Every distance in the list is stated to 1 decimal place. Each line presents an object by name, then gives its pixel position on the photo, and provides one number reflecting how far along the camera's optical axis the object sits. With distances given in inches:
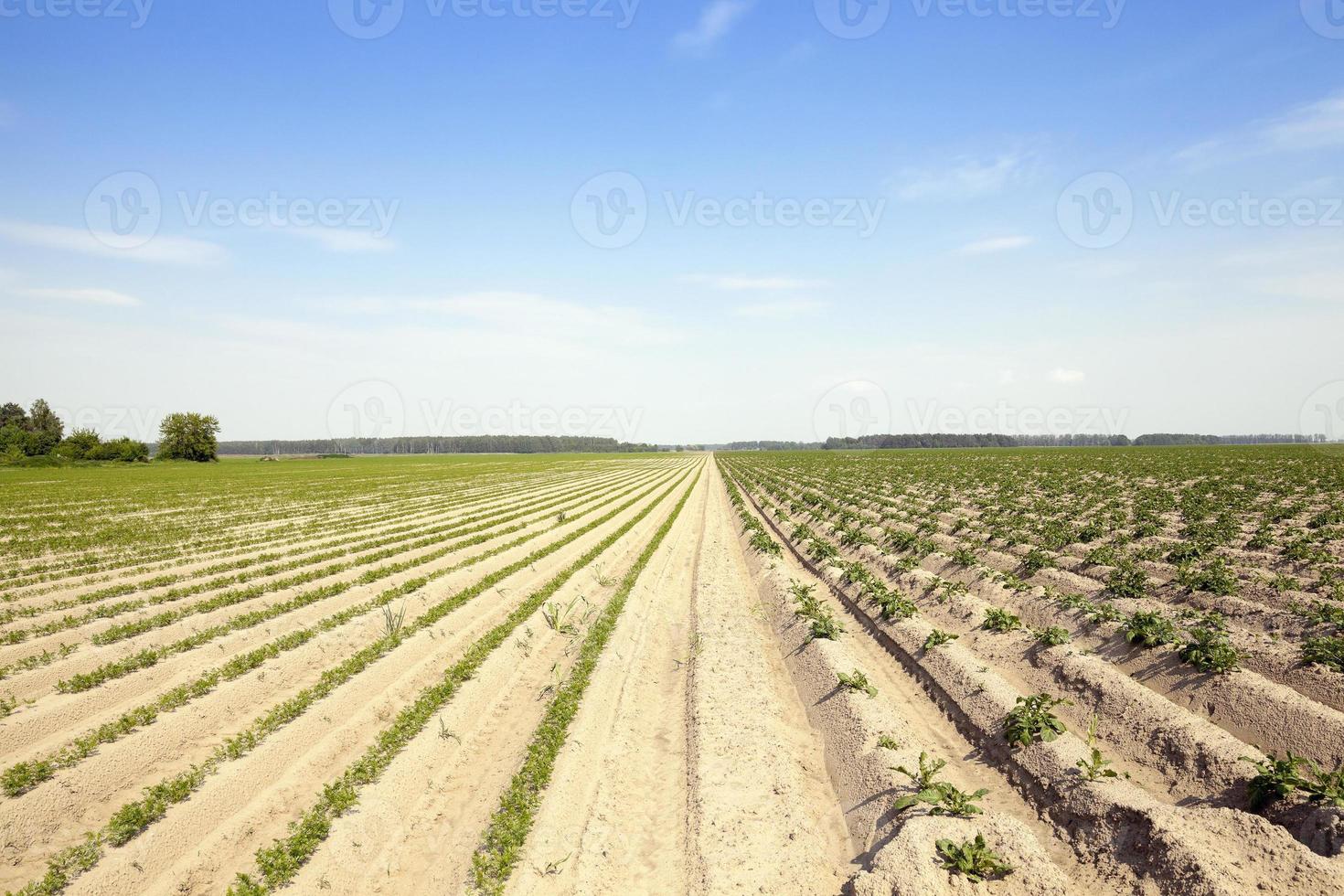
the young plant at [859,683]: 338.0
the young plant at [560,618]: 464.1
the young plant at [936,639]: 391.5
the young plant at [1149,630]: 343.6
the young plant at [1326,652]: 292.5
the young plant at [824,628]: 429.4
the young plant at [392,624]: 435.2
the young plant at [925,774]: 236.8
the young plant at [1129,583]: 455.5
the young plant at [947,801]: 219.8
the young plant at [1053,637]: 364.2
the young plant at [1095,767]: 230.0
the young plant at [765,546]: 753.0
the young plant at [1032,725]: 269.4
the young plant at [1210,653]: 302.8
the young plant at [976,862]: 187.8
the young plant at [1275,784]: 205.6
